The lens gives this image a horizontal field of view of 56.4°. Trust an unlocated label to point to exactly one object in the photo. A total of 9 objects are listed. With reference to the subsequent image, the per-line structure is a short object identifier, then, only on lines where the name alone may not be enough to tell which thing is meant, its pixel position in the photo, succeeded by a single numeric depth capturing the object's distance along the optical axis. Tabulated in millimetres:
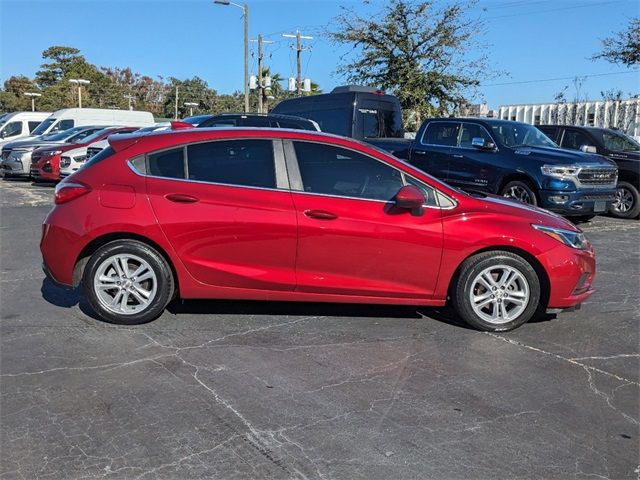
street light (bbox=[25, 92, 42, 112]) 56125
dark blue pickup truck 10062
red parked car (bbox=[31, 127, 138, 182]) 15383
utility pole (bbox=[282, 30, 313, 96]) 39281
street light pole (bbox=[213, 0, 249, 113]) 28109
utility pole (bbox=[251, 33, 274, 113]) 37156
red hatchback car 4844
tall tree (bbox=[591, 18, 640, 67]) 21656
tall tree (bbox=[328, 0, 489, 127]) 20875
